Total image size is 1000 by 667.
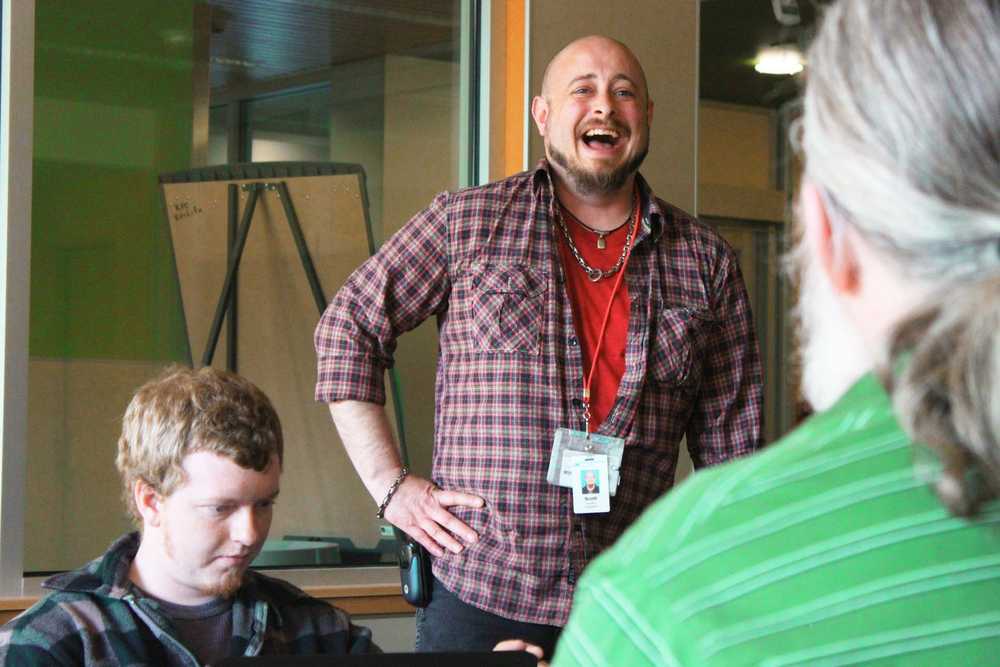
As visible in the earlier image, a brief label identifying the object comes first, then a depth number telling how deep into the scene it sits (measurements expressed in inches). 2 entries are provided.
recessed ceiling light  372.7
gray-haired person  67.4
